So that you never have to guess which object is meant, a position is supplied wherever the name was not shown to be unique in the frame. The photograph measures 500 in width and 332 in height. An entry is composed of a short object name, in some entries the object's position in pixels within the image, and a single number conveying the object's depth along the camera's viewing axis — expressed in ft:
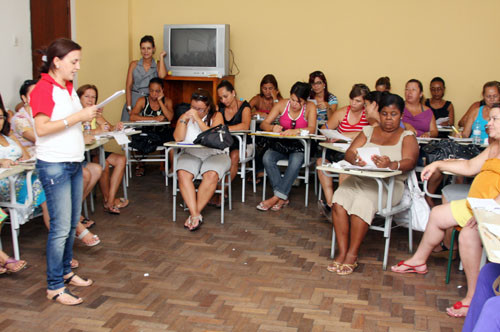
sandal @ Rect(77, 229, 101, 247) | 13.29
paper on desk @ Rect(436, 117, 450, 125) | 20.73
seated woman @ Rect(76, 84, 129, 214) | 16.12
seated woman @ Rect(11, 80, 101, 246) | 13.34
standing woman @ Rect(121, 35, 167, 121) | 23.07
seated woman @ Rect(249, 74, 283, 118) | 21.70
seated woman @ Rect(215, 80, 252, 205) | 18.65
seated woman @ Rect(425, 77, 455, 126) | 21.66
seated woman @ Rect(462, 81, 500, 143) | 18.01
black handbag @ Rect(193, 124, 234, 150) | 14.98
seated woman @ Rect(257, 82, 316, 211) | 17.66
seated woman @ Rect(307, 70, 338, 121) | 21.68
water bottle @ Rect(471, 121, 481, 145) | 16.58
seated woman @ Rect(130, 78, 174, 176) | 21.70
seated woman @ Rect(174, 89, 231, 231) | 15.46
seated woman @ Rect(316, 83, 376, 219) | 16.84
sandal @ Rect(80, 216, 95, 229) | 14.90
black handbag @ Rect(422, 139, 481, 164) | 13.98
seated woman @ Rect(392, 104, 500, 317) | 10.18
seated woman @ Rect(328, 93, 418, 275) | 12.19
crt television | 23.02
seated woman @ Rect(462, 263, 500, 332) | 6.16
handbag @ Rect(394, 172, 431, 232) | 12.71
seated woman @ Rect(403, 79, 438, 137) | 18.81
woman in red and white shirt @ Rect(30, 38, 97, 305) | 9.27
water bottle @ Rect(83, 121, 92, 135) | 16.04
